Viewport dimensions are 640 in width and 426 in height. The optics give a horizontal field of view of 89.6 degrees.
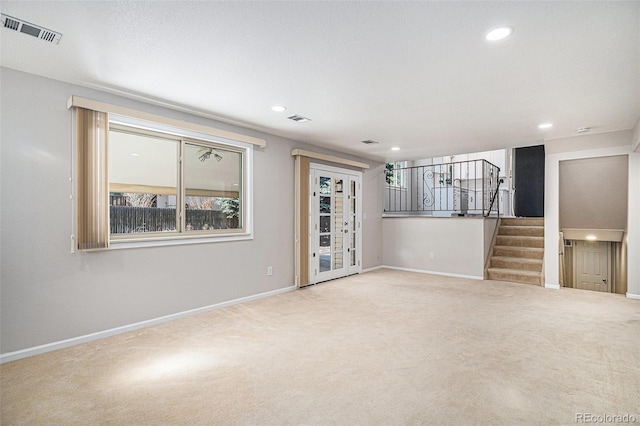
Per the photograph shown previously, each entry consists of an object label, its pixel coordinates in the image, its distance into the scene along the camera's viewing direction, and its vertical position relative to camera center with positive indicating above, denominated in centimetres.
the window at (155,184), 315 +37
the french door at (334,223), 574 -16
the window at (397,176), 904 +112
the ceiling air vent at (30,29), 210 +127
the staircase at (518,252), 595 -76
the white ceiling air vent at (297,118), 412 +126
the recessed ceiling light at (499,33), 215 +124
